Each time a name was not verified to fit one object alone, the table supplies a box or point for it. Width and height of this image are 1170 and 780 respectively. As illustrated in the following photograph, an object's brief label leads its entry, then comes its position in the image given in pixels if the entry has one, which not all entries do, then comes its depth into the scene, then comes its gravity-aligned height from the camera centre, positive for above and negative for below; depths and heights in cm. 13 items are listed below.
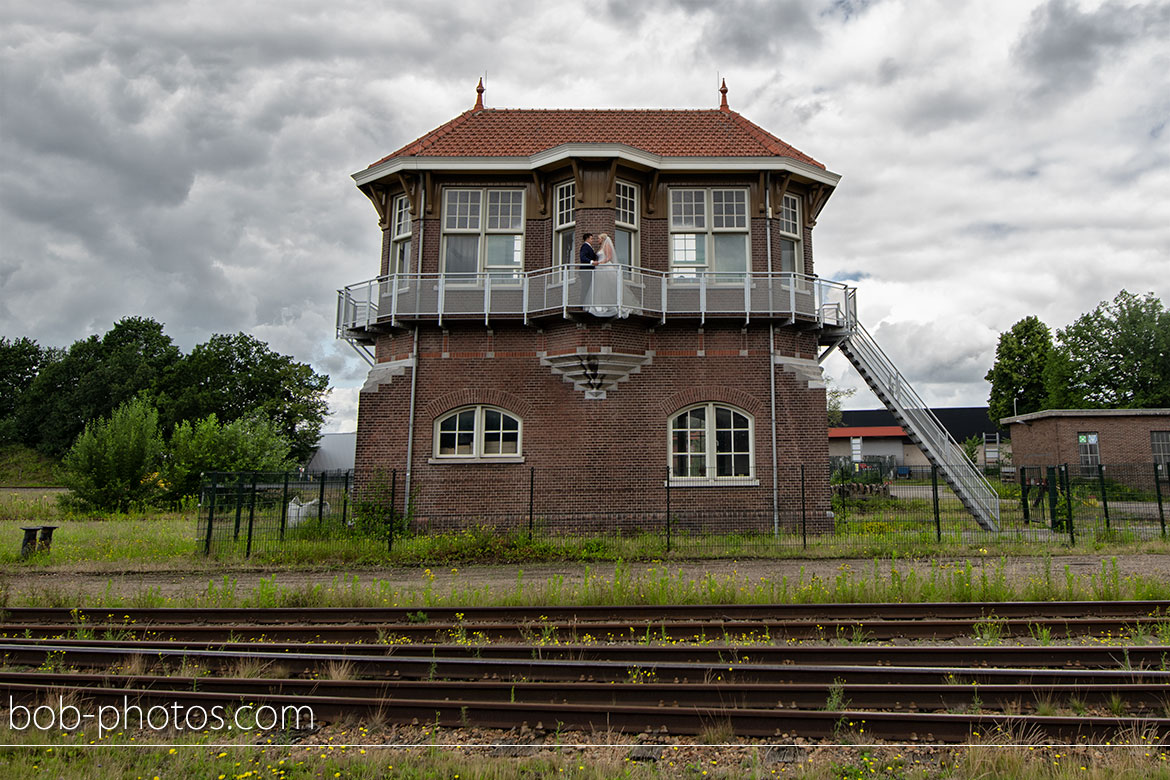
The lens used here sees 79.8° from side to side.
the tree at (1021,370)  5709 +1029
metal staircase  1700 +172
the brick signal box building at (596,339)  1716 +384
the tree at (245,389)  5725 +873
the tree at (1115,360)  4769 +947
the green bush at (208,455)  2970 +156
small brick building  3053 +253
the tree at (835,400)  5453 +727
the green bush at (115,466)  2802 +98
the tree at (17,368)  6575 +1167
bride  1639 +488
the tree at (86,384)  5944 +902
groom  1662 +546
